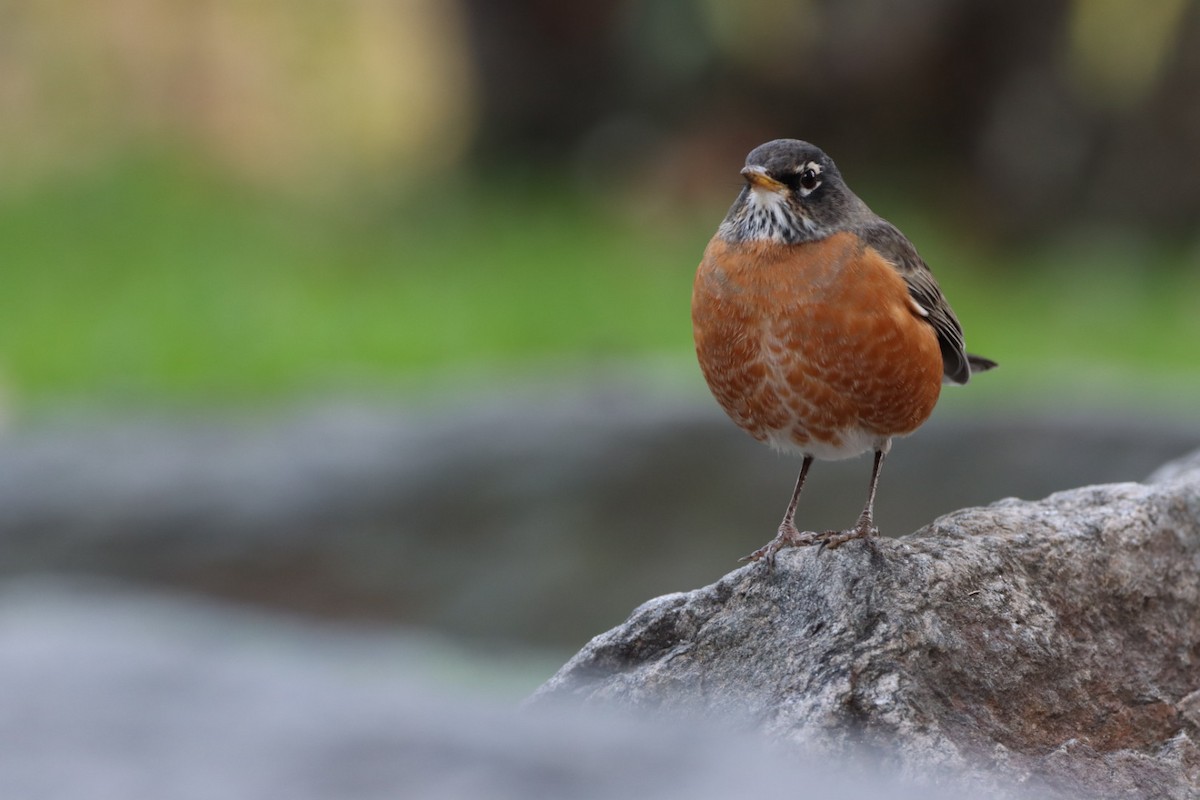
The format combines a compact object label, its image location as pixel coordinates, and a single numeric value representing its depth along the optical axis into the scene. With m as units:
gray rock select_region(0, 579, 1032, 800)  2.88
